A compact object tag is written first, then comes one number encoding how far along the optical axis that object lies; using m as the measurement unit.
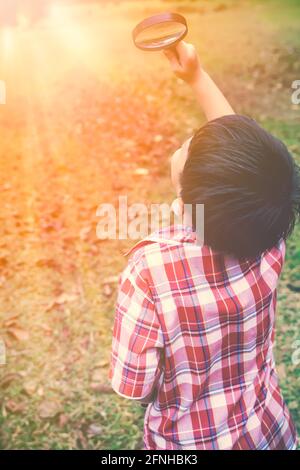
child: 0.97
